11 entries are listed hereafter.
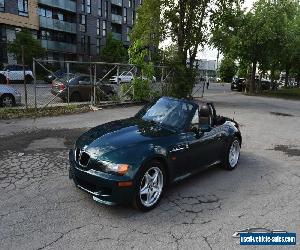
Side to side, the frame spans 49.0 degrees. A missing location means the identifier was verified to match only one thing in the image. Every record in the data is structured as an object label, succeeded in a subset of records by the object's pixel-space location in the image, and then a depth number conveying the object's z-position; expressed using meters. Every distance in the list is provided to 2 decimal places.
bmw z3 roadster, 4.39
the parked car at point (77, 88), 15.56
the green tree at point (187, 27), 19.27
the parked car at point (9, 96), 13.55
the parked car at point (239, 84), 36.31
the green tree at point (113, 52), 43.03
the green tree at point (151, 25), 19.66
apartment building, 36.38
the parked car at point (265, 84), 41.23
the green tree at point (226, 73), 67.50
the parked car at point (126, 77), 16.95
